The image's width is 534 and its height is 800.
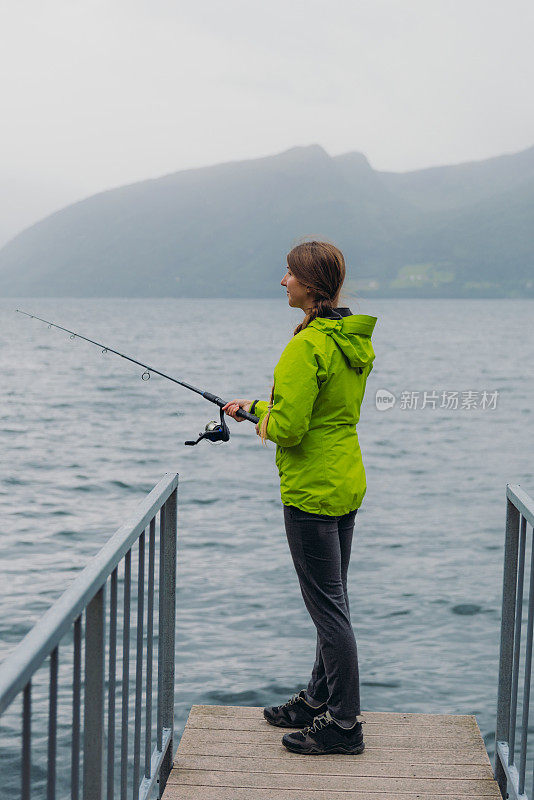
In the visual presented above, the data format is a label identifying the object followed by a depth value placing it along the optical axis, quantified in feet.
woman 9.45
